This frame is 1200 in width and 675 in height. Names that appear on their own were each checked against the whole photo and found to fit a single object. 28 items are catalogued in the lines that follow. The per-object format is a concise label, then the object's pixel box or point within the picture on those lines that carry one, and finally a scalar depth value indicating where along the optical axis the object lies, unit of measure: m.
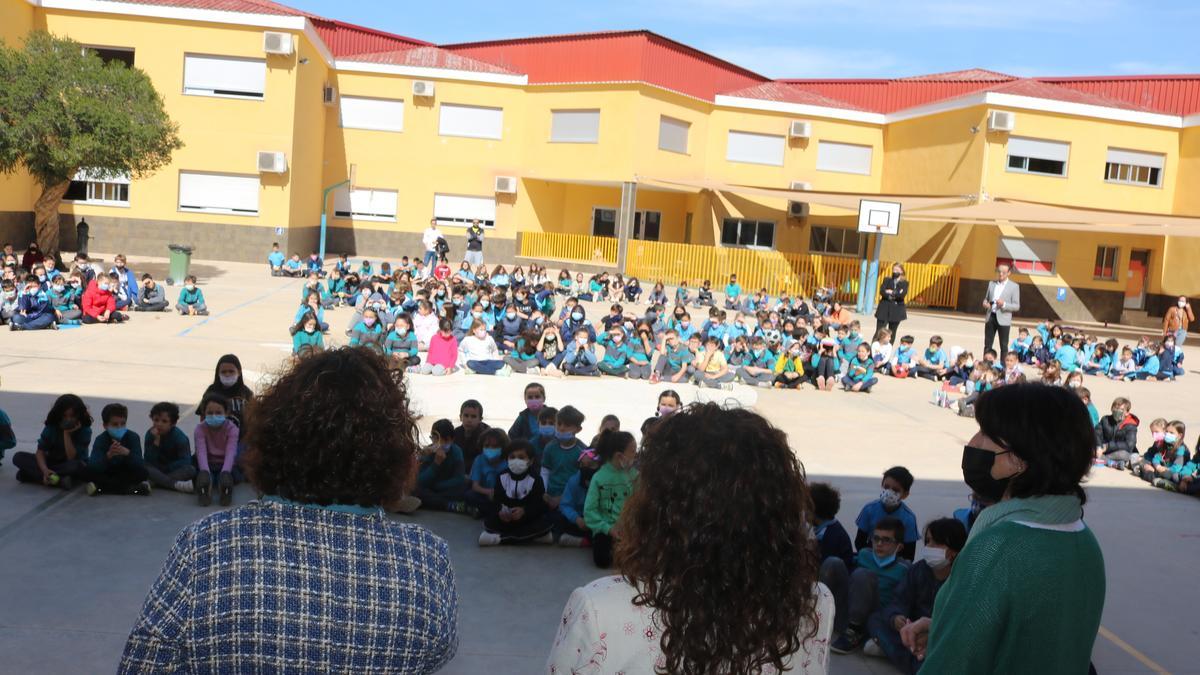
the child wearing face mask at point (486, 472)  7.24
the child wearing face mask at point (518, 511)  6.82
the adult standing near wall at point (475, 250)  27.00
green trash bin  21.45
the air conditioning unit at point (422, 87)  31.91
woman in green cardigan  2.41
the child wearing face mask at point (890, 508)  6.27
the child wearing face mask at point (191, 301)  17.55
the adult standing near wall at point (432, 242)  26.51
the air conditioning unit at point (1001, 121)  27.92
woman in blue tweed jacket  1.97
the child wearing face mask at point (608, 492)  6.49
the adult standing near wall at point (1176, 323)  21.20
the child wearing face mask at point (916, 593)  5.36
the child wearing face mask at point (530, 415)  8.84
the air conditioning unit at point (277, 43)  27.05
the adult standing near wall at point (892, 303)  18.17
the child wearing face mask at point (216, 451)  7.27
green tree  20.23
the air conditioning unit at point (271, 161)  27.69
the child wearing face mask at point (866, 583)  5.45
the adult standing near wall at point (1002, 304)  16.84
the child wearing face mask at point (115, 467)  7.18
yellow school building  27.52
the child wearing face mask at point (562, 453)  7.67
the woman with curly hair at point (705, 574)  1.97
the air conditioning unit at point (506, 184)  32.19
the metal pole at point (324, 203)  29.31
